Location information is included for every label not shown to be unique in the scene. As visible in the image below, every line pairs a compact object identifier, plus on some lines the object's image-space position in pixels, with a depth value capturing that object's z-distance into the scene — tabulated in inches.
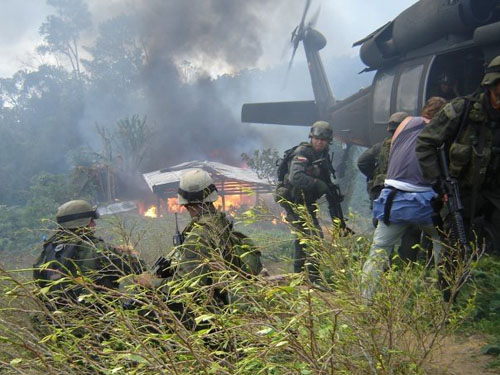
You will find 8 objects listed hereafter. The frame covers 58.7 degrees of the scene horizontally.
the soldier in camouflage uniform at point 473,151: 139.4
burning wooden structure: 903.1
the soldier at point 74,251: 123.6
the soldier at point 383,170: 187.9
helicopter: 225.9
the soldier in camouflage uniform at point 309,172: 223.6
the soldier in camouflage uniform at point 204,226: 98.3
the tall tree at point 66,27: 2210.9
